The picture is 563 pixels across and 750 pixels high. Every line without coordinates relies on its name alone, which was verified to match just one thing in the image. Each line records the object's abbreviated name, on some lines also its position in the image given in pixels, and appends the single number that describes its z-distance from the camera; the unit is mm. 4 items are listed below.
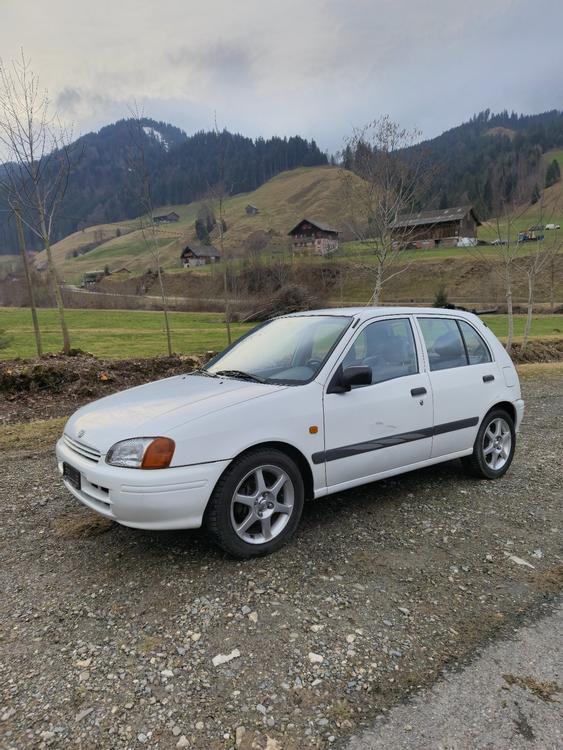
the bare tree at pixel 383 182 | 13750
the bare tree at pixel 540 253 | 17172
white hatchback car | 3123
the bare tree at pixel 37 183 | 10820
